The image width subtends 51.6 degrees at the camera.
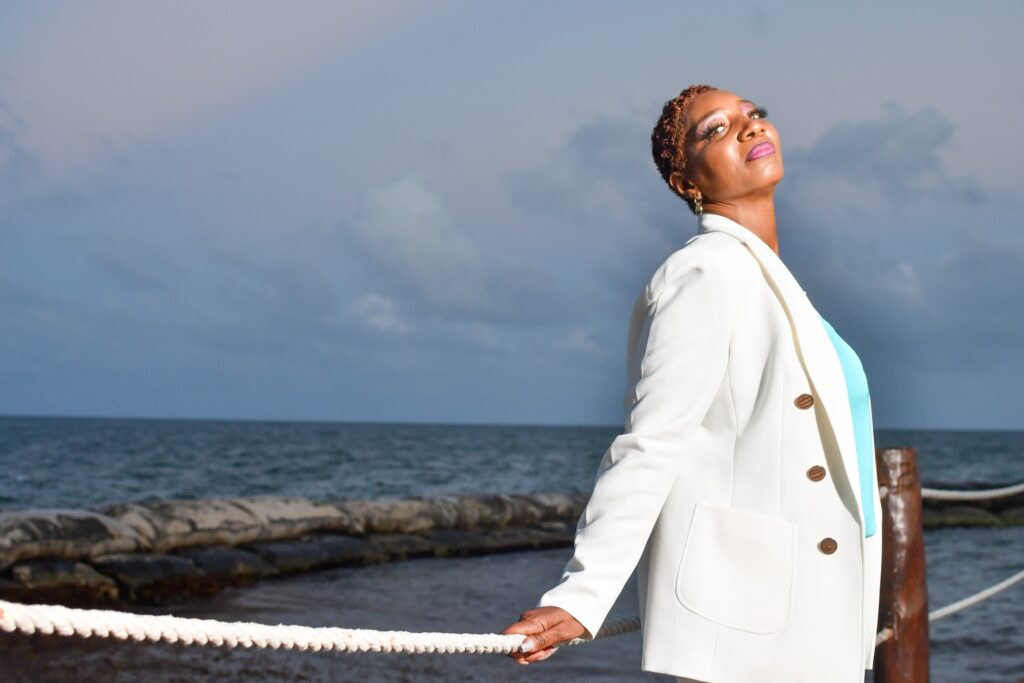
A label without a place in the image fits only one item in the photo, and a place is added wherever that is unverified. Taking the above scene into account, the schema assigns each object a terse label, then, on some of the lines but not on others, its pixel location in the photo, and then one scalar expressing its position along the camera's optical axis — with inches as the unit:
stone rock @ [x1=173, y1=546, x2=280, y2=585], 348.8
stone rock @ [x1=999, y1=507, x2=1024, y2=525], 723.7
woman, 67.6
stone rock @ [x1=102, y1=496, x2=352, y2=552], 370.0
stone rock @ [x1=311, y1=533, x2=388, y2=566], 398.9
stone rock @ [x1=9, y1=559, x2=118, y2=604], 308.8
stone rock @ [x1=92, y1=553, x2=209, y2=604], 320.5
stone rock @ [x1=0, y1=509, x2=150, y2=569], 320.8
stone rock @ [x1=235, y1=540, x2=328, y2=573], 374.3
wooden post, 134.4
